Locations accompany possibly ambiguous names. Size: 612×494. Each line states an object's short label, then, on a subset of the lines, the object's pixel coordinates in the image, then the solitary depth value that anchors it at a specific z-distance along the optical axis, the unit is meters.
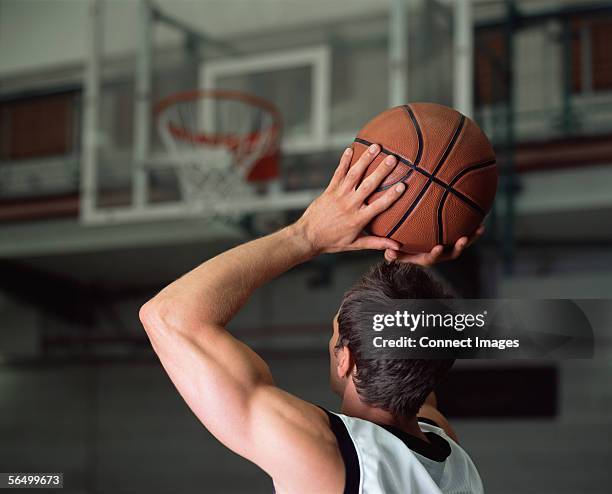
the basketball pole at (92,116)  5.07
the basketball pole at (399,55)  4.45
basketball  1.62
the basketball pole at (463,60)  4.36
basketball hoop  4.54
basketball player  1.21
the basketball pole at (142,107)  4.90
